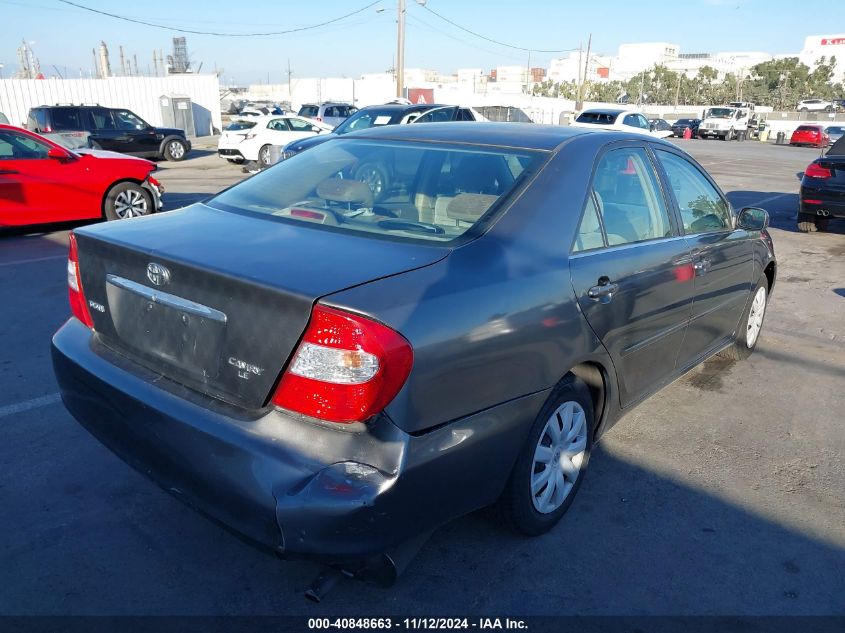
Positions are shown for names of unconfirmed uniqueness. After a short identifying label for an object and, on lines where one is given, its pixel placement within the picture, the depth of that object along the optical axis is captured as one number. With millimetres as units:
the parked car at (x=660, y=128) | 31628
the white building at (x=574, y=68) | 155950
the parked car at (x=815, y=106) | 62253
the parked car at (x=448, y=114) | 15359
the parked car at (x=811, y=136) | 38125
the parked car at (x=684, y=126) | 45000
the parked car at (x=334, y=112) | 26500
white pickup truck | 42938
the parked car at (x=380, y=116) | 14500
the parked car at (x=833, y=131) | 40197
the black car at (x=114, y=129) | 19219
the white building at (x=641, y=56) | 175125
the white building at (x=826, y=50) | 127250
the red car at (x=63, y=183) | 8695
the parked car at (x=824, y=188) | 10148
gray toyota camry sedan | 2111
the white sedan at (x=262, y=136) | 18734
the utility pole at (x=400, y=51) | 30312
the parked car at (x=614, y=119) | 23859
